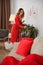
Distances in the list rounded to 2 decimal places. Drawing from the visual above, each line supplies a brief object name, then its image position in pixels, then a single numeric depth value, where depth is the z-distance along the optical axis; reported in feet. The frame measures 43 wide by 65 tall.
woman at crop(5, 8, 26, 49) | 10.51
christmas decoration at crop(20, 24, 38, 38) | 13.49
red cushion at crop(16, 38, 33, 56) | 6.81
